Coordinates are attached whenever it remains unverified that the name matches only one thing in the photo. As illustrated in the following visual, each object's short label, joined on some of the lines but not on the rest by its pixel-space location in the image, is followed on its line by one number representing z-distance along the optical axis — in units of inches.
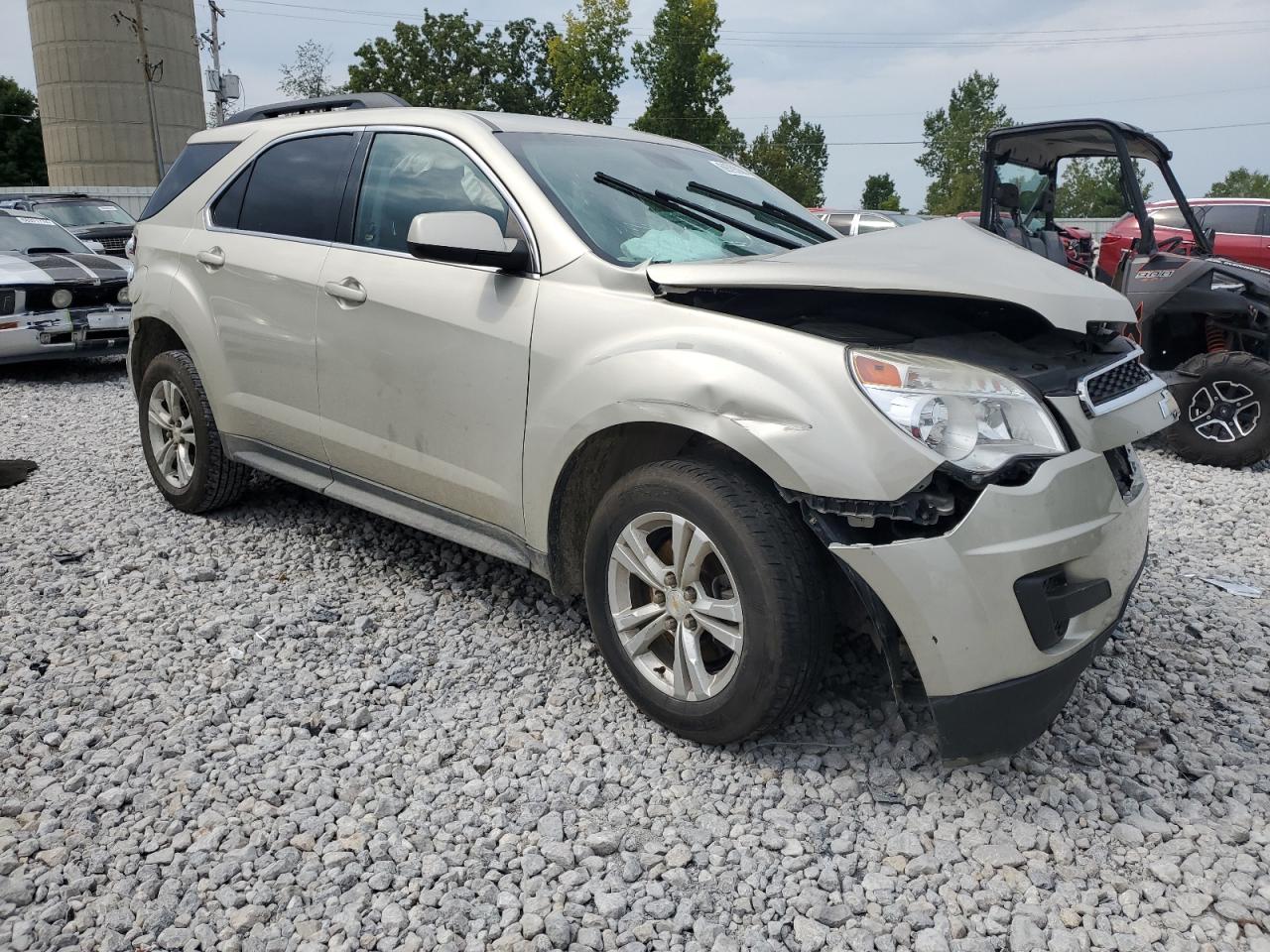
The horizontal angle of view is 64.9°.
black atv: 241.0
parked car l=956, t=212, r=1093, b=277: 297.1
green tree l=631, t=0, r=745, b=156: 1520.7
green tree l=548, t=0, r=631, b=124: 1637.6
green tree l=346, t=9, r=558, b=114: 1979.6
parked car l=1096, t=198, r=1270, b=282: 487.5
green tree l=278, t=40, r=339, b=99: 2055.9
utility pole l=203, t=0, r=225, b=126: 1679.4
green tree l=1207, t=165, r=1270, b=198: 3260.3
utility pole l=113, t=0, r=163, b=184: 1334.9
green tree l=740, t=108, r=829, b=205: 1809.8
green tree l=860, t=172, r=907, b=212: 2928.2
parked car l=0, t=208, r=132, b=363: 336.8
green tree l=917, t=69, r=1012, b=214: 2512.3
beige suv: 92.1
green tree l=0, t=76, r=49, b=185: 2313.0
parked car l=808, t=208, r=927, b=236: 636.7
